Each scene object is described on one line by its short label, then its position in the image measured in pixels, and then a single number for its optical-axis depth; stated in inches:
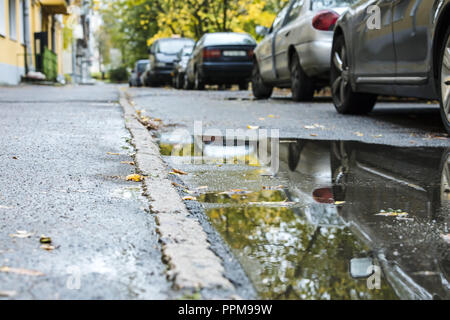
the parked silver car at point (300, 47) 418.9
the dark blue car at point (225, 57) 787.4
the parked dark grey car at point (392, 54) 237.6
